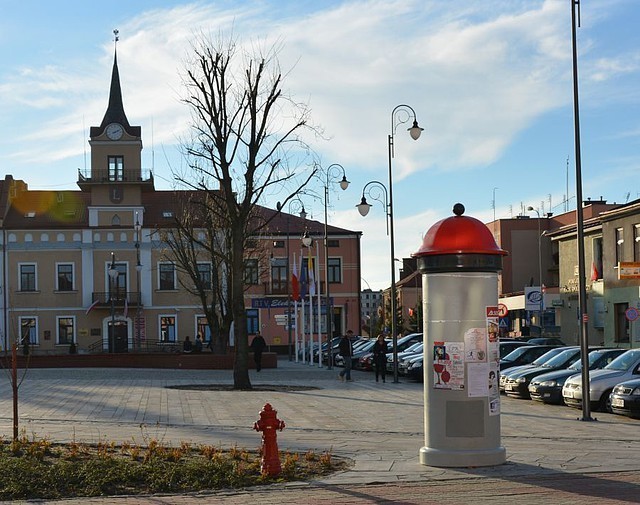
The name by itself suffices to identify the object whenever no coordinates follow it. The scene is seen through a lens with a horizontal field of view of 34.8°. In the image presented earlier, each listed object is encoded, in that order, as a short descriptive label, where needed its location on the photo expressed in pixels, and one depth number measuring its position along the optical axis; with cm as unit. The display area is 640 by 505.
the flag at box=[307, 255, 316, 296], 5272
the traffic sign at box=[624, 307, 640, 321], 3400
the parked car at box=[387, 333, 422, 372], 4388
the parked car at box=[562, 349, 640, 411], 2253
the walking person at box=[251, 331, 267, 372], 4312
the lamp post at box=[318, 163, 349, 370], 4244
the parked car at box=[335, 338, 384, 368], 4620
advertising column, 1333
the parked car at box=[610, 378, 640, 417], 2059
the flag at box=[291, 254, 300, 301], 5184
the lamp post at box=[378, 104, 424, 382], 3281
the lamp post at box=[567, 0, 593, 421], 2025
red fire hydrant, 1262
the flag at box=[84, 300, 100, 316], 7130
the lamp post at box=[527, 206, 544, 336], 5350
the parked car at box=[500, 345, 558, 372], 3111
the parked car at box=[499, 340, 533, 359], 3400
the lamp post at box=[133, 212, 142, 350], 7200
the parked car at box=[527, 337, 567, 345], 3738
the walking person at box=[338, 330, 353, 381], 3447
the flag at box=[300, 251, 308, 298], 5275
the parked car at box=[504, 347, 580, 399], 2655
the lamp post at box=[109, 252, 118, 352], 6944
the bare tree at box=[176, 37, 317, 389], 3039
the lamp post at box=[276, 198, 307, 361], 5246
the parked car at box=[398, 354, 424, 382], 3538
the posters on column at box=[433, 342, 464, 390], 1343
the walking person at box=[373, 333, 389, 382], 3525
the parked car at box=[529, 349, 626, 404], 2438
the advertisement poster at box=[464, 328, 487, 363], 1347
